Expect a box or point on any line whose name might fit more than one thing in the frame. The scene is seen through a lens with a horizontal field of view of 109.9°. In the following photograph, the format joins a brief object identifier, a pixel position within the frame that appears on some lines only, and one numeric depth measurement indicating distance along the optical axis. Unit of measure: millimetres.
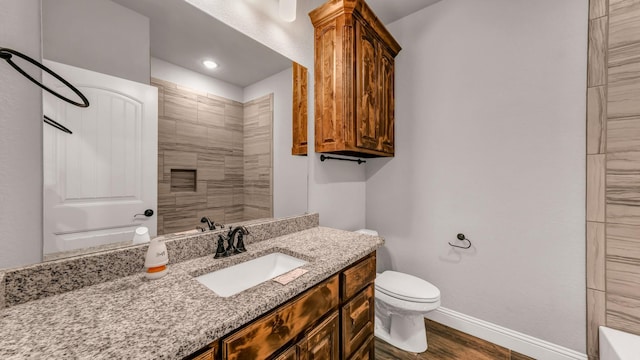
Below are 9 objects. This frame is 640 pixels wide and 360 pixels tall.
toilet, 1515
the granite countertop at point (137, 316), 490
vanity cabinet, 662
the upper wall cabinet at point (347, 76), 1518
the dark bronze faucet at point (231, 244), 1062
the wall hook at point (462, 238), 1795
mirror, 803
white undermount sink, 962
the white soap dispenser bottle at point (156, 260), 830
